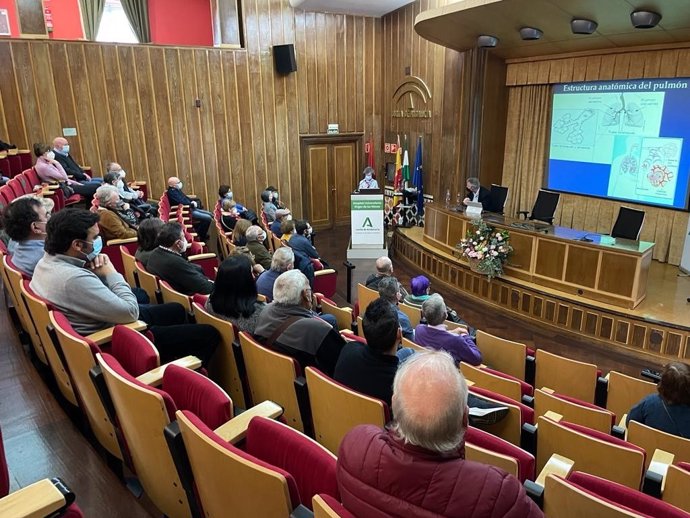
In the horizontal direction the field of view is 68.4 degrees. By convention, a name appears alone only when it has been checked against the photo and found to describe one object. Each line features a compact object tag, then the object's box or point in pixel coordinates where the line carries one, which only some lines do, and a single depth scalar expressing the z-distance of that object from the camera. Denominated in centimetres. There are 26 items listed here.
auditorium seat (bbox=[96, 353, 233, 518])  148
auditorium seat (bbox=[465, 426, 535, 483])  154
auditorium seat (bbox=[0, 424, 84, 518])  109
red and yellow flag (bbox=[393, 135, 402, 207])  966
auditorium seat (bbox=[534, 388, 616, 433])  242
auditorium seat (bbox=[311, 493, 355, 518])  105
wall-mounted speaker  896
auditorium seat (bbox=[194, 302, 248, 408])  246
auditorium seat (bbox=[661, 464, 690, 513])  169
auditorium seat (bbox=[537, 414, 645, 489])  188
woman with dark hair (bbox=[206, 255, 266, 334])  262
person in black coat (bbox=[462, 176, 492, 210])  723
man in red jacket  101
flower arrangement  604
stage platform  477
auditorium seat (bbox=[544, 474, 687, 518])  131
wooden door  995
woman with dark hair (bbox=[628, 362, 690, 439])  230
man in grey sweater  218
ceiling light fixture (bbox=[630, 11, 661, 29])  485
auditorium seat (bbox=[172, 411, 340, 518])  118
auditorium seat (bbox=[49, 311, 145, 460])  180
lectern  717
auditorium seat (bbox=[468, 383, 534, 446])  212
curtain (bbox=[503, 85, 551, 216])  792
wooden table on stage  508
